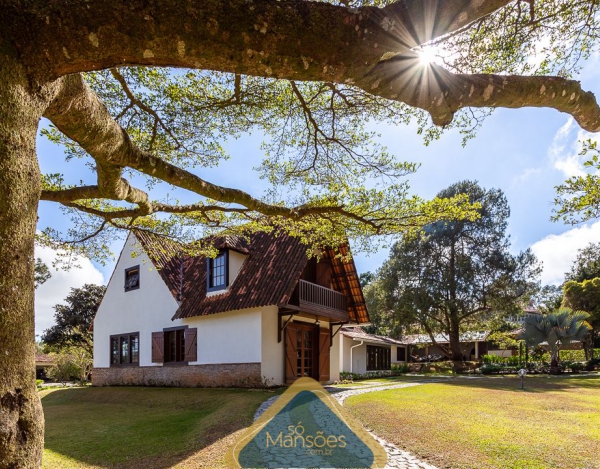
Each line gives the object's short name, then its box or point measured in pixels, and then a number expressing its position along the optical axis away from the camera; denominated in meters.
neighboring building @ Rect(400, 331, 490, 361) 38.50
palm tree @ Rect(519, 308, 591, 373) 24.94
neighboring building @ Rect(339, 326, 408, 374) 26.69
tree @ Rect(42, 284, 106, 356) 37.75
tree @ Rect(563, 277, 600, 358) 33.62
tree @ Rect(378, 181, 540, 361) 30.20
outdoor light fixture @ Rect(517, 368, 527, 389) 15.19
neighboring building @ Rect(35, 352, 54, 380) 38.31
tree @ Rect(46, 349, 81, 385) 25.41
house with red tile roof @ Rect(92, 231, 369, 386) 15.07
